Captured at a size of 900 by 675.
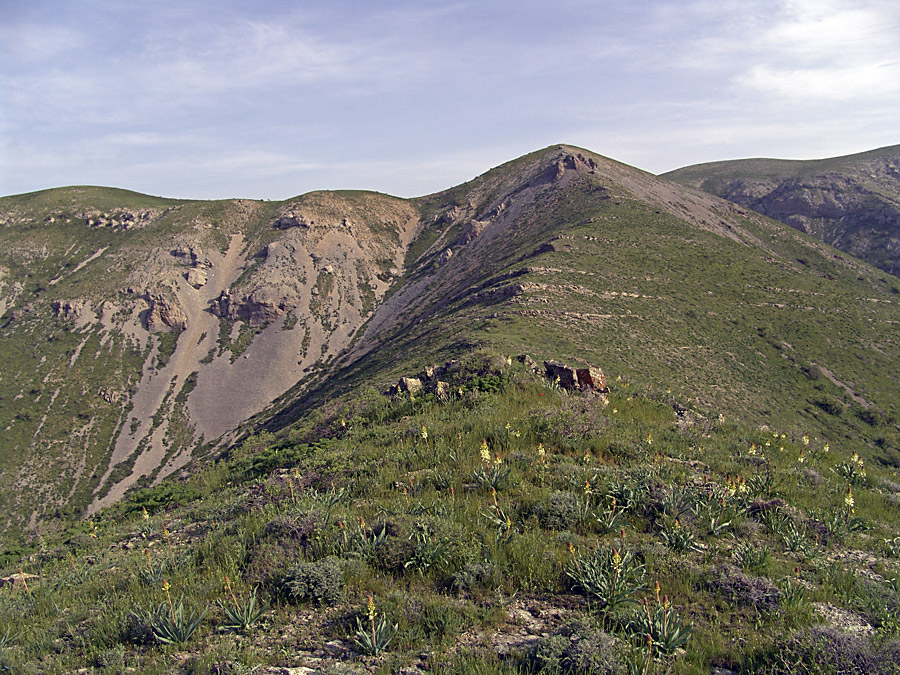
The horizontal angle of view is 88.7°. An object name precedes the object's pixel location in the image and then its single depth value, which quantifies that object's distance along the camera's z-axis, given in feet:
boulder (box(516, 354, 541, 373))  47.78
